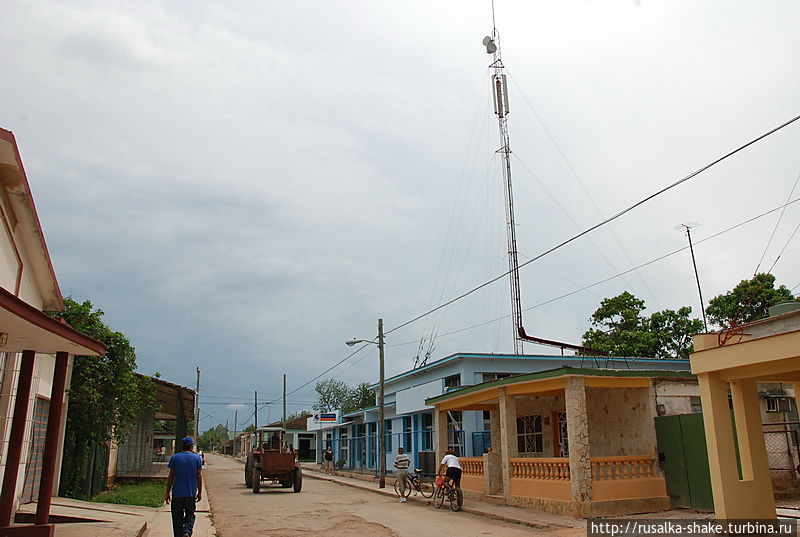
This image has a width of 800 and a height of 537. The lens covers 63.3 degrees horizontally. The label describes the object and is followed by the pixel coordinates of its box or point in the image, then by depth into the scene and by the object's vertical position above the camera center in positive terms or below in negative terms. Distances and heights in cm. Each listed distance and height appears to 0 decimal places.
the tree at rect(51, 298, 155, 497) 1819 +136
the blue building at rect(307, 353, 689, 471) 2598 +213
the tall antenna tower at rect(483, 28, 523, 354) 2214 +1072
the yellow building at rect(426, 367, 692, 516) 1430 -33
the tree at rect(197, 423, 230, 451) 16125 +86
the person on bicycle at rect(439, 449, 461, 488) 1727 -80
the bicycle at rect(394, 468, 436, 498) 2042 -143
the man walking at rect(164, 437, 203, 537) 992 -68
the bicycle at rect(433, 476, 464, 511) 1683 -148
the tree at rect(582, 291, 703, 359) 3628 +588
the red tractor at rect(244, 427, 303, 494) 2326 -99
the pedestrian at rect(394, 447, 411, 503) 2036 -81
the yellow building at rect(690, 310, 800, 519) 1017 +43
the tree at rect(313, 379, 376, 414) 8400 +562
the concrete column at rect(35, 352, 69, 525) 954 +2
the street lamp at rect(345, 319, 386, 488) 2533 +7
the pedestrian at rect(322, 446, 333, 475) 4150 -130
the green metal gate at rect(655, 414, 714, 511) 1386 -52
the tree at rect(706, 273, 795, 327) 3281 +685
